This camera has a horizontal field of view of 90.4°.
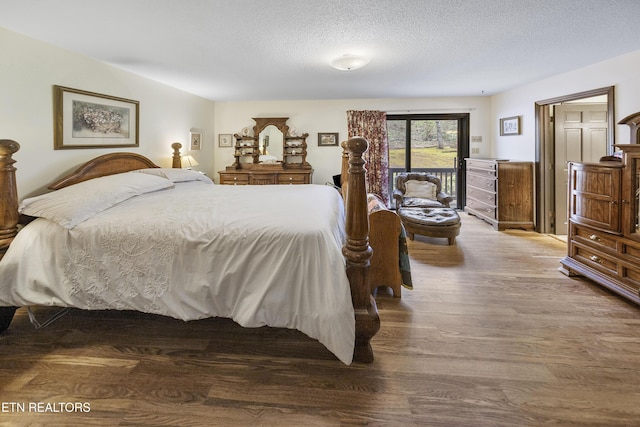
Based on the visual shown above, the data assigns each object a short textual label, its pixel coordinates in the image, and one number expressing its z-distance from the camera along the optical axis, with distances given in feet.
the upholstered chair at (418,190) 16.43
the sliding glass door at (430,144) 19.88
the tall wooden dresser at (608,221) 8.05
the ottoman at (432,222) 13.21
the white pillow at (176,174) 11.40
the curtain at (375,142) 19.45
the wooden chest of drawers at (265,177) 18.45
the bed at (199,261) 5.50
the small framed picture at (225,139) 20.35
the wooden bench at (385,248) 8.43
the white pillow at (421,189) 17.34
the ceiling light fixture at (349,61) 10.22
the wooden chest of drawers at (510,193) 15.59
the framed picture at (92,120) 9.50
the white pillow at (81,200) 6.54
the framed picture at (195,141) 17.01
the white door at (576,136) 14.17
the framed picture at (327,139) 19.94
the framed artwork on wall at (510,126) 16.66
